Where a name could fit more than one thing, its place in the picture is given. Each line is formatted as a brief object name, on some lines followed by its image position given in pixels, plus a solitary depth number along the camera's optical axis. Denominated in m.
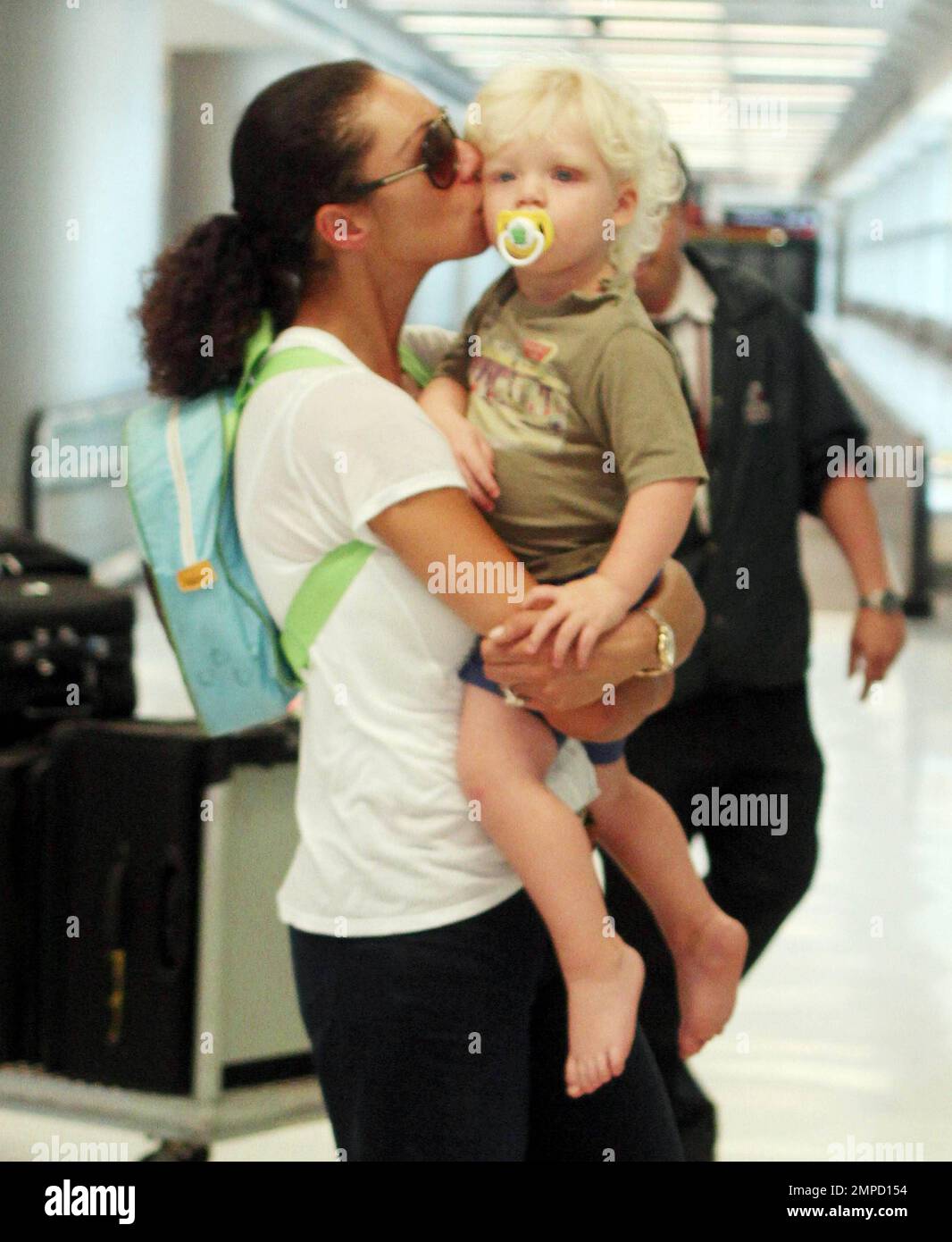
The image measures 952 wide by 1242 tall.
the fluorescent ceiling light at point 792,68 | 22.05
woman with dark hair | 1.65
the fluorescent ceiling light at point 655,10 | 16.72
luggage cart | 3.37
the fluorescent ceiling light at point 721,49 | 20.14
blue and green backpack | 1.74
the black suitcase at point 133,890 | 3.38
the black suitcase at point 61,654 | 3.63
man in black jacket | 3.12
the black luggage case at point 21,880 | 3.39
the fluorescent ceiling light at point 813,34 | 19.06
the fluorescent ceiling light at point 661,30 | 18.44
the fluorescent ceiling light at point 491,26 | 18.88
